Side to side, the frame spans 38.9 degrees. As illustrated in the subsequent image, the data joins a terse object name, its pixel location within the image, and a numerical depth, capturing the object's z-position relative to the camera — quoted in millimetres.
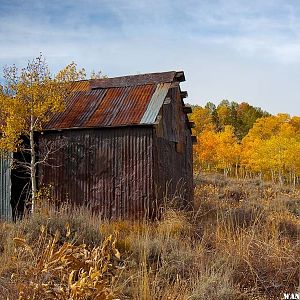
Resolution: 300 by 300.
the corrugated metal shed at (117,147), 12398
